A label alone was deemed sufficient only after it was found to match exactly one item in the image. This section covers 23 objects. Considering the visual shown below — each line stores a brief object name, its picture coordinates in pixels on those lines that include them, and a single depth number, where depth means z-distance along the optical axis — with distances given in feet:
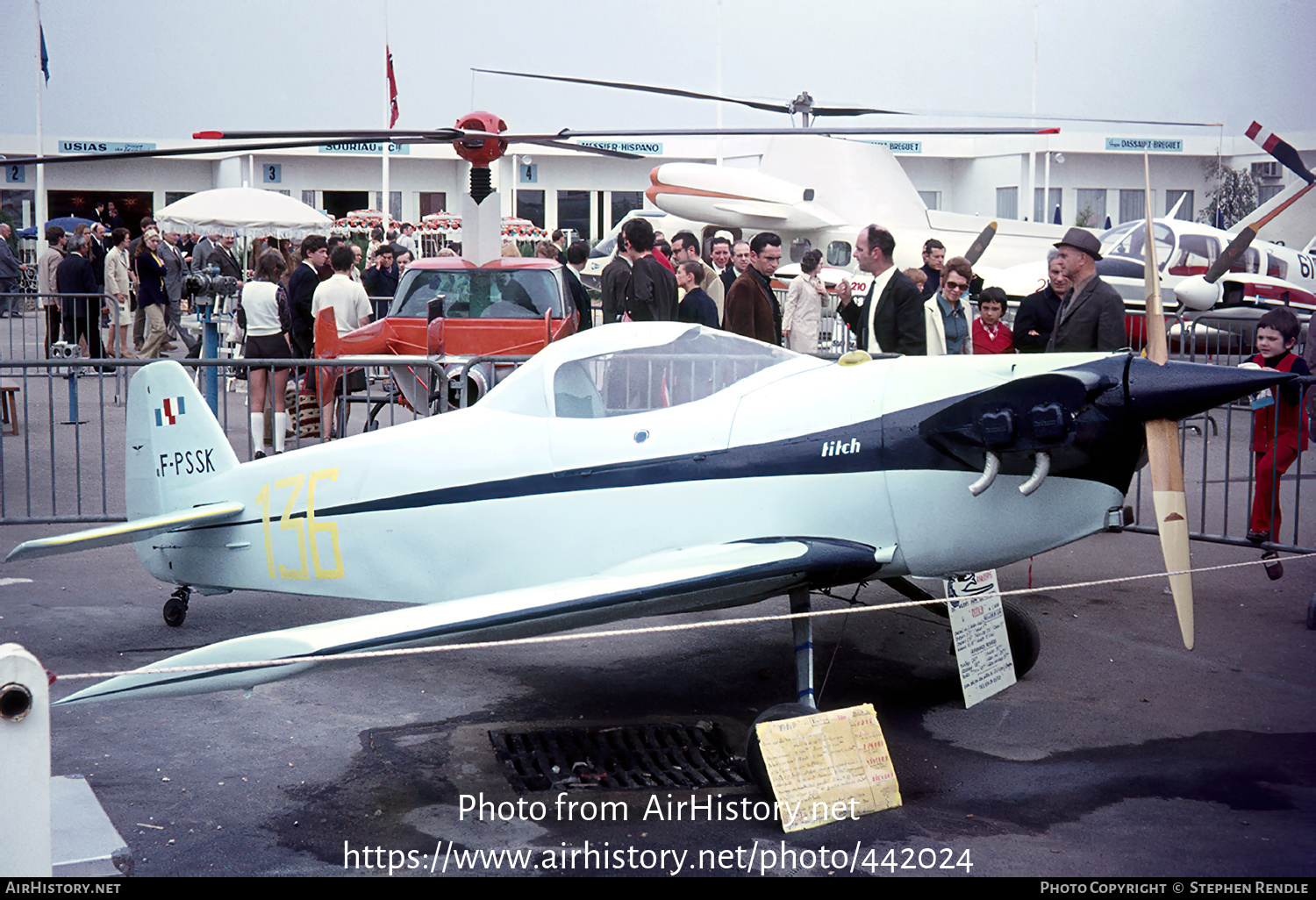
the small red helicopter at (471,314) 36.01
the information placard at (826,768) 13.69
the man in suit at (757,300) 29.37
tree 125.50
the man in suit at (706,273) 44.75
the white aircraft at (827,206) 75.56
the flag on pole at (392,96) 99.40
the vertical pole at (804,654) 15.23
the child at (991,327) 30.12
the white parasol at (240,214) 66.59
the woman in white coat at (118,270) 59.93
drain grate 14.74
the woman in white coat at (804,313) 39.65
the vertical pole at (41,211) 91.20
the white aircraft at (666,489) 13.85
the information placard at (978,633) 16.97
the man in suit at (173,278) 61.98
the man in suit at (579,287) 40.42
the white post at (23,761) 7.88
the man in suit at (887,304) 26.50
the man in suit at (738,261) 39.25
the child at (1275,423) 23.50
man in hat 23.45
